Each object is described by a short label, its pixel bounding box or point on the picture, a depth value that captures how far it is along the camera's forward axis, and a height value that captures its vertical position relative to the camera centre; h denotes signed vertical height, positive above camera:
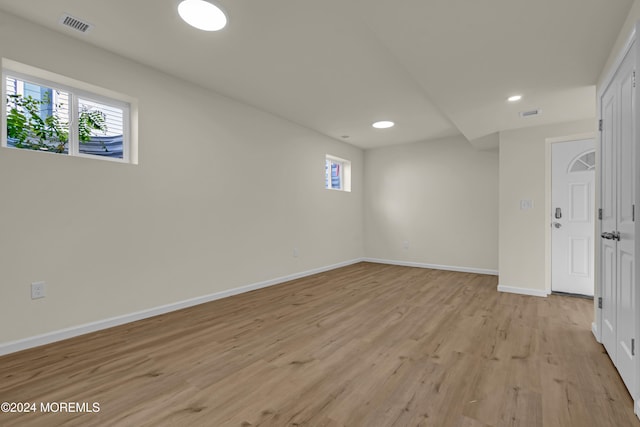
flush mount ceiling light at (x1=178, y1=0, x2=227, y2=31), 2.14 +1.46
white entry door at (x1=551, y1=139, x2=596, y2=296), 3.85 -0.08
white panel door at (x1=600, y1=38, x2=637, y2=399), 1.76 -0.08
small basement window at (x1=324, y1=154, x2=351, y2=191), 6.05 +0.80
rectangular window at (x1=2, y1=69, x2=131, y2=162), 2.45 +0.84
